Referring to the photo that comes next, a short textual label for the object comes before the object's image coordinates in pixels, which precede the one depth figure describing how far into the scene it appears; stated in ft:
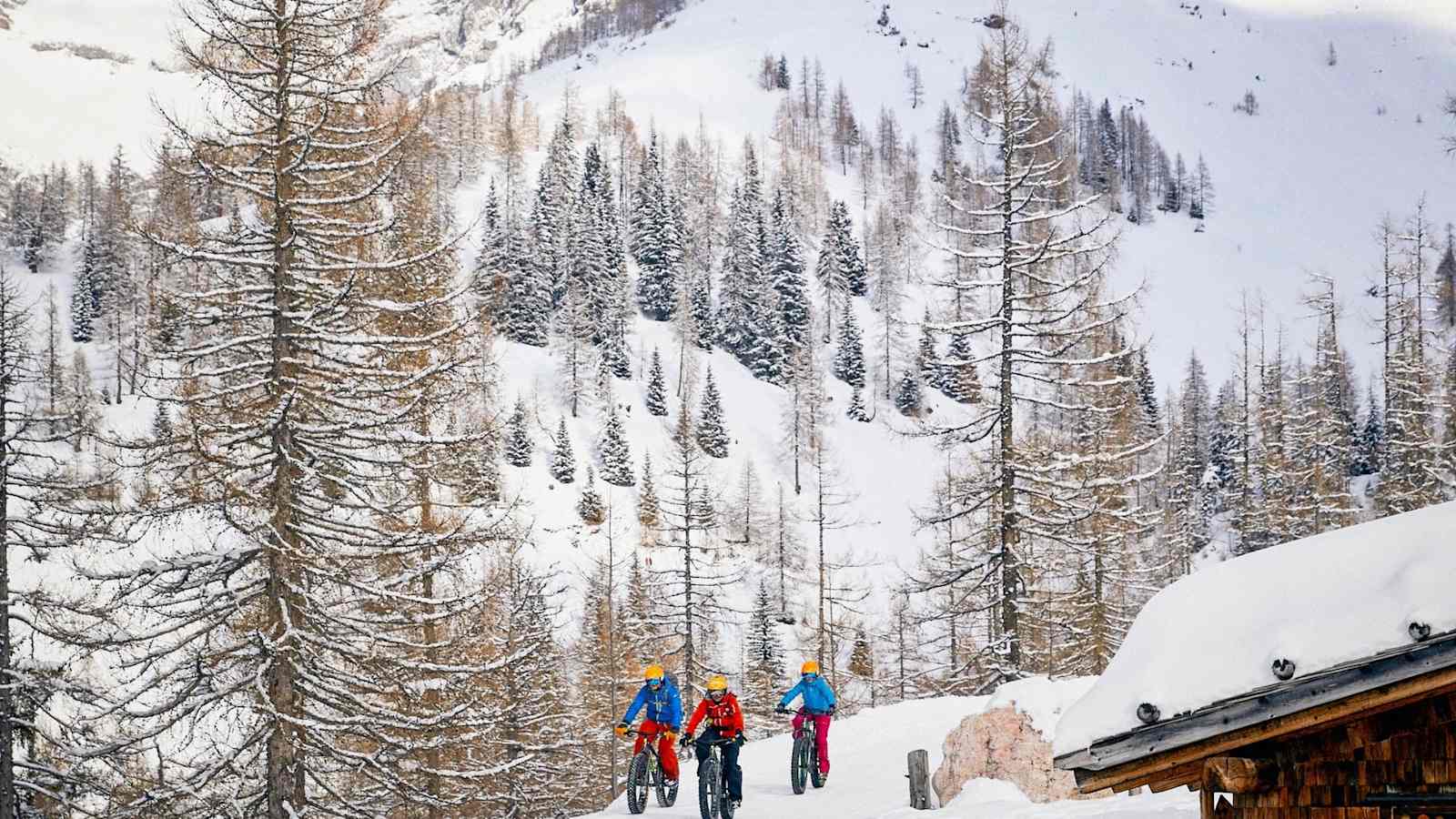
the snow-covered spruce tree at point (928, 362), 271.90
